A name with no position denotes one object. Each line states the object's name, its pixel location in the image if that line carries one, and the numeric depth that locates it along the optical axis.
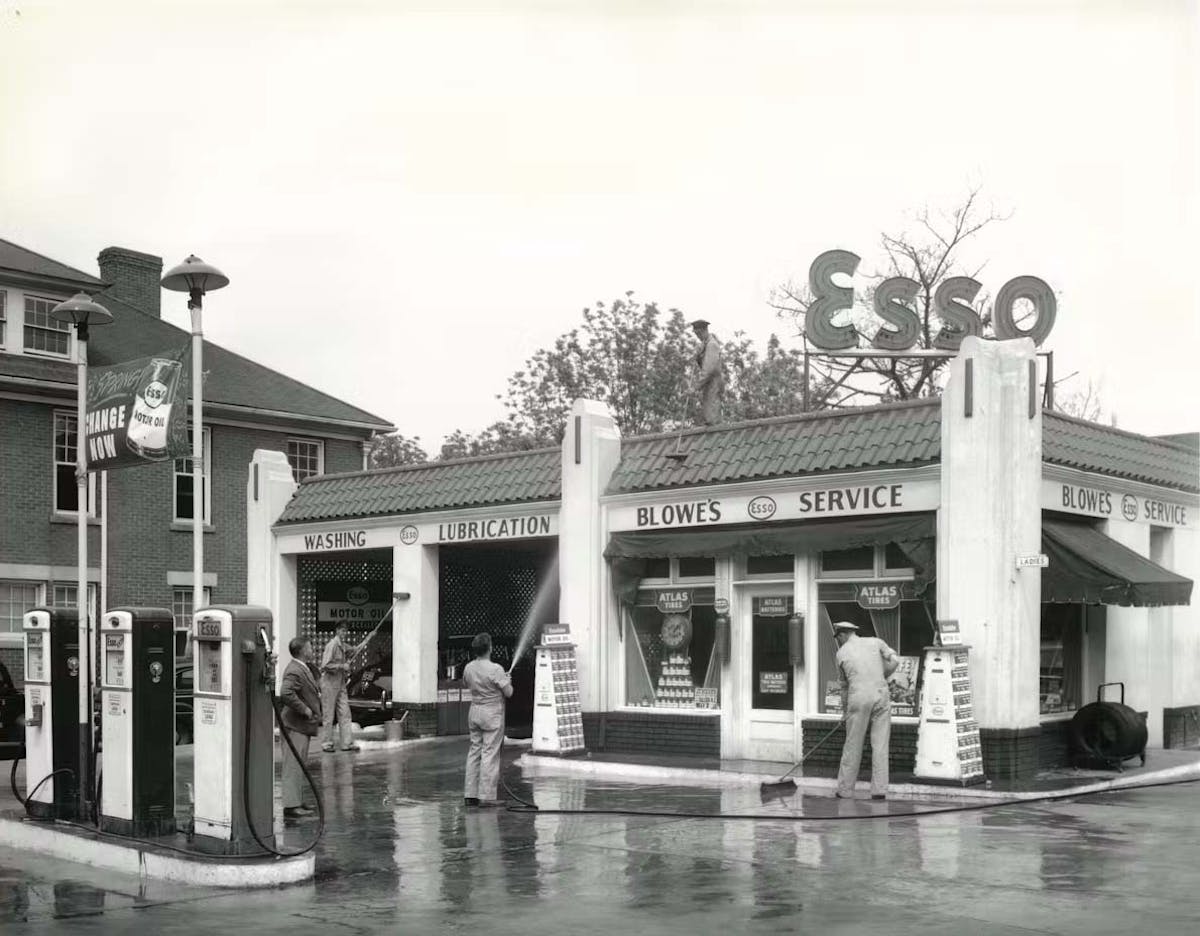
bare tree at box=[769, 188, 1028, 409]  39.34
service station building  15.03
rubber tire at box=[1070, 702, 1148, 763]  15.55
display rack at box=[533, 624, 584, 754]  18.03
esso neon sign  18.27
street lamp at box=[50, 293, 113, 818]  12.22
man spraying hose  13.76
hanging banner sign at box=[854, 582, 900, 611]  16.06
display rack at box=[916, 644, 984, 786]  14.38
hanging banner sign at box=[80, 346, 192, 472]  12.11
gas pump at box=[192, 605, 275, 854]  10.20
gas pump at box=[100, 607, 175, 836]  11.03
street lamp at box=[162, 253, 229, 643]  12.21
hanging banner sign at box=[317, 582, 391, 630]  23.84
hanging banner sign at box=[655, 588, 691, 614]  18.00
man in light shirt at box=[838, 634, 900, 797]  14.34
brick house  28.02
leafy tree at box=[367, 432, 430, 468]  64.31
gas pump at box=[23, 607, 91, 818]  12.23
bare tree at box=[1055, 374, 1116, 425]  44.25
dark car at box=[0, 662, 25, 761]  19.31
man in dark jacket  13.00
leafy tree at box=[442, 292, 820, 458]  45.53
